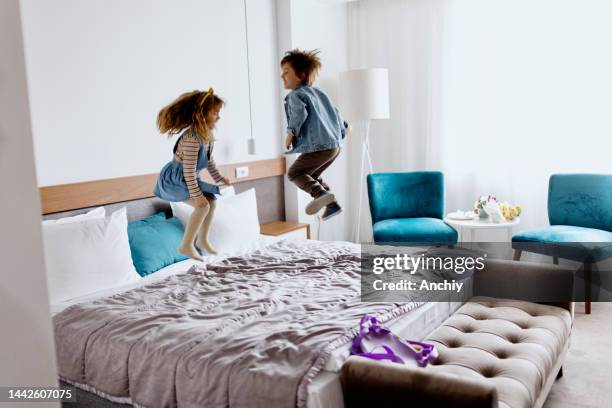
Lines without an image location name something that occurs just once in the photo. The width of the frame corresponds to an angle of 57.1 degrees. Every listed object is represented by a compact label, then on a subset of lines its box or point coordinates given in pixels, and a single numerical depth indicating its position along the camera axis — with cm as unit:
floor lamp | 473
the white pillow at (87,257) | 275
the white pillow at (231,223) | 356
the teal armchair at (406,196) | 479
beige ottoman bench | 182
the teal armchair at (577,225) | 383
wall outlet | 430
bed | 197
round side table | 423
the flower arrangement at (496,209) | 432
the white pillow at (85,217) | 299
